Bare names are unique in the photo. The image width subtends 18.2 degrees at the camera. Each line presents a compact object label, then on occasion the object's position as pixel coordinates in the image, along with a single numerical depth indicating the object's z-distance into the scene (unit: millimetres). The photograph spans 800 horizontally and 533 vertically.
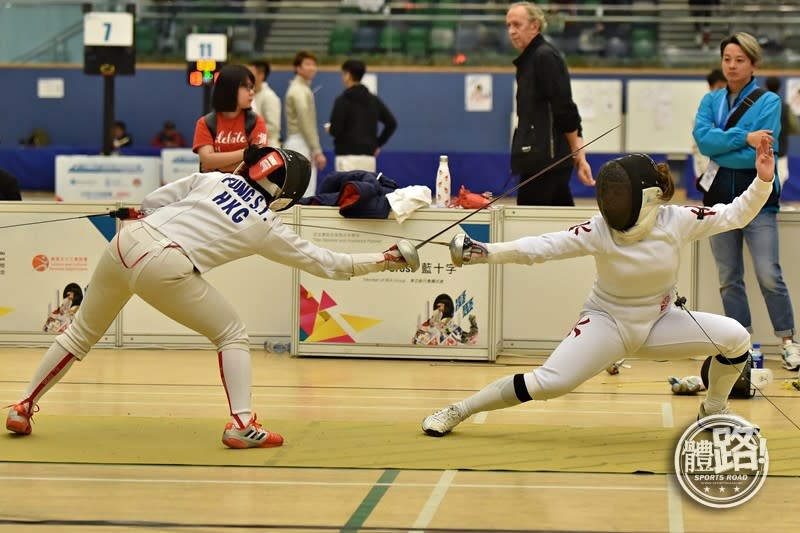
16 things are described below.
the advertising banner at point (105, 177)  30831
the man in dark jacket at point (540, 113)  15408
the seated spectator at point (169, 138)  41300
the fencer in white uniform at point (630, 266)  10196
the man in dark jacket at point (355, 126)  22319
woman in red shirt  14247
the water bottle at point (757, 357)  13769
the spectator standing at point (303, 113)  23958
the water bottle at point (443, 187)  15484
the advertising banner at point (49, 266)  15749
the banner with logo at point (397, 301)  15051
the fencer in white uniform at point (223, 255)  10181
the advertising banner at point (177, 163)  33076
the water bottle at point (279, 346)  15643
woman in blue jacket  14224
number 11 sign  31620
